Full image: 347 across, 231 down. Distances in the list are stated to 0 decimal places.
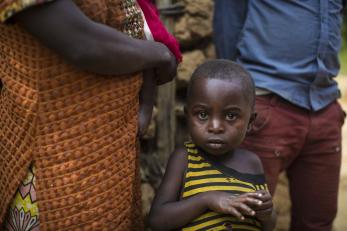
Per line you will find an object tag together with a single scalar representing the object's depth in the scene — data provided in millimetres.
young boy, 1779
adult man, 2439
